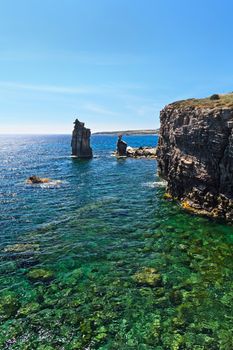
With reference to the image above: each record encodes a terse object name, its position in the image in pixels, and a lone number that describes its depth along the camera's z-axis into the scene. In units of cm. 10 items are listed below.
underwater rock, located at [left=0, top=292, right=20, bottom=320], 2198
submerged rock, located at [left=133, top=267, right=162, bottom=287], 2555
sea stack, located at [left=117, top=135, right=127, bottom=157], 13231
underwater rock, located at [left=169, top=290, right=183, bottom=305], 2280
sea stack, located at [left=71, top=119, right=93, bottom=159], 12268
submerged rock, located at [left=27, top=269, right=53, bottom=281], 2697
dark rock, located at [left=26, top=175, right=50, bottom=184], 7344
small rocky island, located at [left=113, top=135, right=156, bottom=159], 12912
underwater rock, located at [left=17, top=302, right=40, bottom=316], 2205
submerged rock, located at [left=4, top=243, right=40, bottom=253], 3291
